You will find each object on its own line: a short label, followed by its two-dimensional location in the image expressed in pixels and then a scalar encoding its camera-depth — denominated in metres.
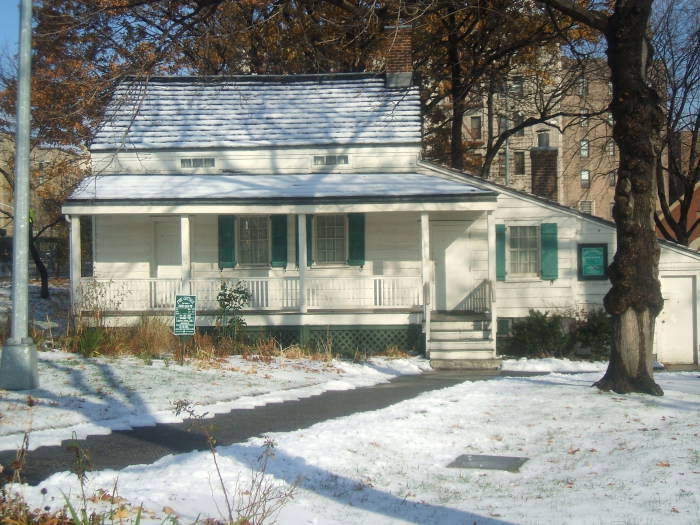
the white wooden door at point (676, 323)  19.50
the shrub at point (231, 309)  17.38
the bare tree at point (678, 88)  24.48
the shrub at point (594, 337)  18.34
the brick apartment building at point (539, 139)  27.42
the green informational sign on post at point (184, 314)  14.01
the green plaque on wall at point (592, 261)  19.41
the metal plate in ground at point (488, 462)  7.95
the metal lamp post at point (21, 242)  10.79
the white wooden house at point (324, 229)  17.88
